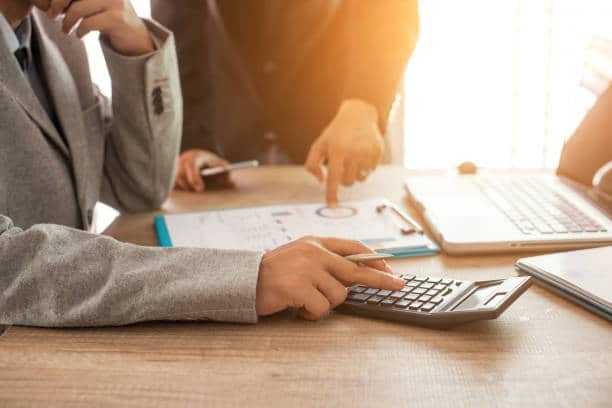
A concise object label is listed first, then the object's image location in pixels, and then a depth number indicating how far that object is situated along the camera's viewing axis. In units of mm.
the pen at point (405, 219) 1044
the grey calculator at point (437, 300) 695
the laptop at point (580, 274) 741
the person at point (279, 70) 1596
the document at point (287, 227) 1006
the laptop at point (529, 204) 959
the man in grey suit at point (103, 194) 721
